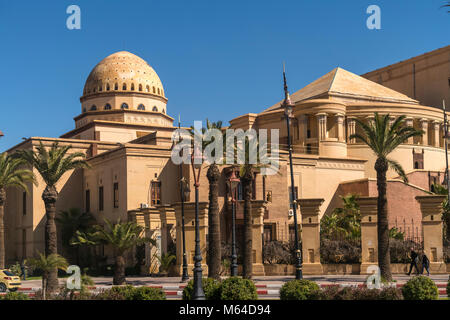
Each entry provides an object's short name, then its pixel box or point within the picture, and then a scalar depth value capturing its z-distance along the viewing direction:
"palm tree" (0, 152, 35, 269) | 42.84
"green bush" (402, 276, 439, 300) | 19.80
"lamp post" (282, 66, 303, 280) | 28.70
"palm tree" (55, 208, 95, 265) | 50.72
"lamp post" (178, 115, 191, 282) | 35.55
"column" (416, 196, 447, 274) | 34.28
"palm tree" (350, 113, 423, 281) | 31.09
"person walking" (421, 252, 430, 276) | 33.09
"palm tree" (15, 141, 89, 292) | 35.66
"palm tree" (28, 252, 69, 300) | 25.23
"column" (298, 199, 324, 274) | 35.91
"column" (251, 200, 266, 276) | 37.31
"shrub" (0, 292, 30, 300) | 19.50
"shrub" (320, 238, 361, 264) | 36.06
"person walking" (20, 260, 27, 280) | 43.09
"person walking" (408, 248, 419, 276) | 33.34
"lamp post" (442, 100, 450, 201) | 45.43
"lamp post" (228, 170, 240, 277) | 32.91
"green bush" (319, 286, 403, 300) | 19.73
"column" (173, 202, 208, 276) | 37.78
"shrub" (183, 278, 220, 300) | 20.35
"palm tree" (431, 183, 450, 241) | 37.56
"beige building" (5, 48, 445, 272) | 46.44
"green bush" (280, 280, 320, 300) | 20.09
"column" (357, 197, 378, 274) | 34.78
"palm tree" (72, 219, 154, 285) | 35.38
